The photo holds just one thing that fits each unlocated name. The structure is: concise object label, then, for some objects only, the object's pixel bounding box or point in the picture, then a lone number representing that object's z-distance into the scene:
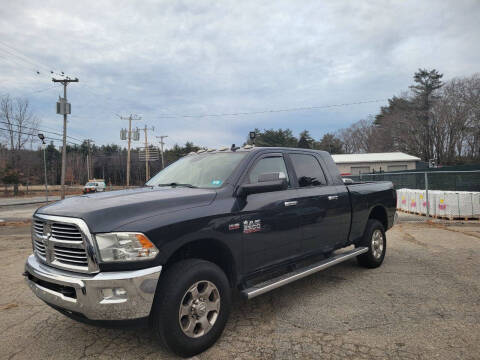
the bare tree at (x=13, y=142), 51.81
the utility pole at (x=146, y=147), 49.12
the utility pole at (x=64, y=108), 28.20
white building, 37.41
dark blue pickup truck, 2.43
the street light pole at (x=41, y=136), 31.39
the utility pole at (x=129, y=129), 46.83
